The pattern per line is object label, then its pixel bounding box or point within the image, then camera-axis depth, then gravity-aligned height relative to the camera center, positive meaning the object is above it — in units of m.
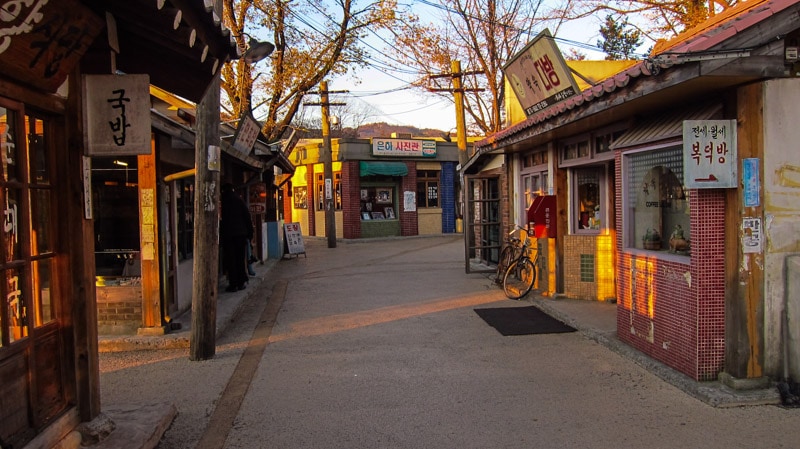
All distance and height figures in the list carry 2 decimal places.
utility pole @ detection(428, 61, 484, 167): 19.48 +3.25
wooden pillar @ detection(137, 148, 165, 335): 7.36 -0.34
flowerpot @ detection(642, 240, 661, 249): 6.31 -0.43
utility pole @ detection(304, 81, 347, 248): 22.33 +1.72
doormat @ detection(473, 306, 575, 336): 7.73 -1.62
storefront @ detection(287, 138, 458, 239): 25.55 +1.19
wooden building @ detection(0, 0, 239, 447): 3.39 +0.43
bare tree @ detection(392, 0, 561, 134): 22.12 +6.58
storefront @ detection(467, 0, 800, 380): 4.70 +0.11
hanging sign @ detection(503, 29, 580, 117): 8.62 +2.12
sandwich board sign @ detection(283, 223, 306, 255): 18.36 -0.80
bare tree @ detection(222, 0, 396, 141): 17.30 +4.83
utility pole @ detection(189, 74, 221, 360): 6.60 -0.16
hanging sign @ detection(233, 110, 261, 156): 9.85 +1.50
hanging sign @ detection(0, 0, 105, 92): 3.01 +1.05
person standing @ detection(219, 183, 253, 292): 11.03 -0.36
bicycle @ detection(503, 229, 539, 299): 10.16 -1.19
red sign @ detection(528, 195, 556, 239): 9.61 -0.14
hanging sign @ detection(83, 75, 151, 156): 4.16 +0.77
